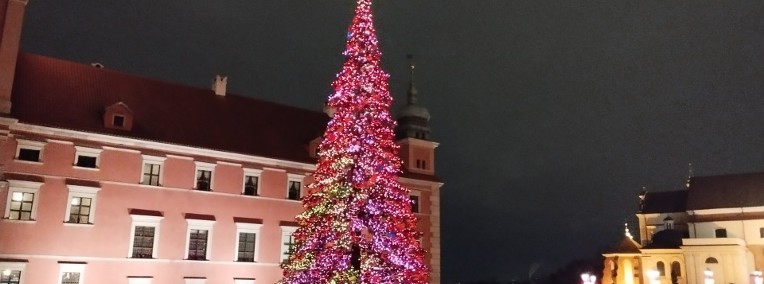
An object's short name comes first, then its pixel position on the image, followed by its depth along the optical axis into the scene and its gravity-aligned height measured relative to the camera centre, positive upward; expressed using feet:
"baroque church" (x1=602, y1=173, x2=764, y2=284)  137.69 +13.58
